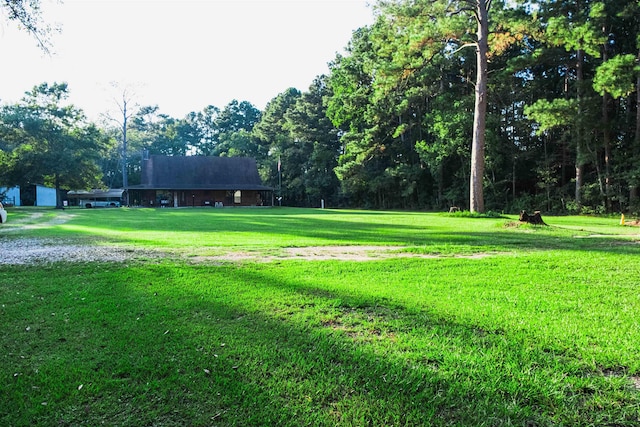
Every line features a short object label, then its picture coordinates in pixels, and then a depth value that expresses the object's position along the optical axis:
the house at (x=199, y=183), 44.78
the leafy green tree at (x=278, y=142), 49.53
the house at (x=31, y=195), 49.38
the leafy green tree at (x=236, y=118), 73.00
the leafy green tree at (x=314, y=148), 45.09
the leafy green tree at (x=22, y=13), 7.24
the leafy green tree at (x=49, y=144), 34.66
